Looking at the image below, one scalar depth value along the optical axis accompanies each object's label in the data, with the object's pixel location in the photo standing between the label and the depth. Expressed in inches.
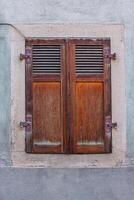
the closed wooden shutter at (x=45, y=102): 226.8
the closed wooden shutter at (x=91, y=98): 227.0
